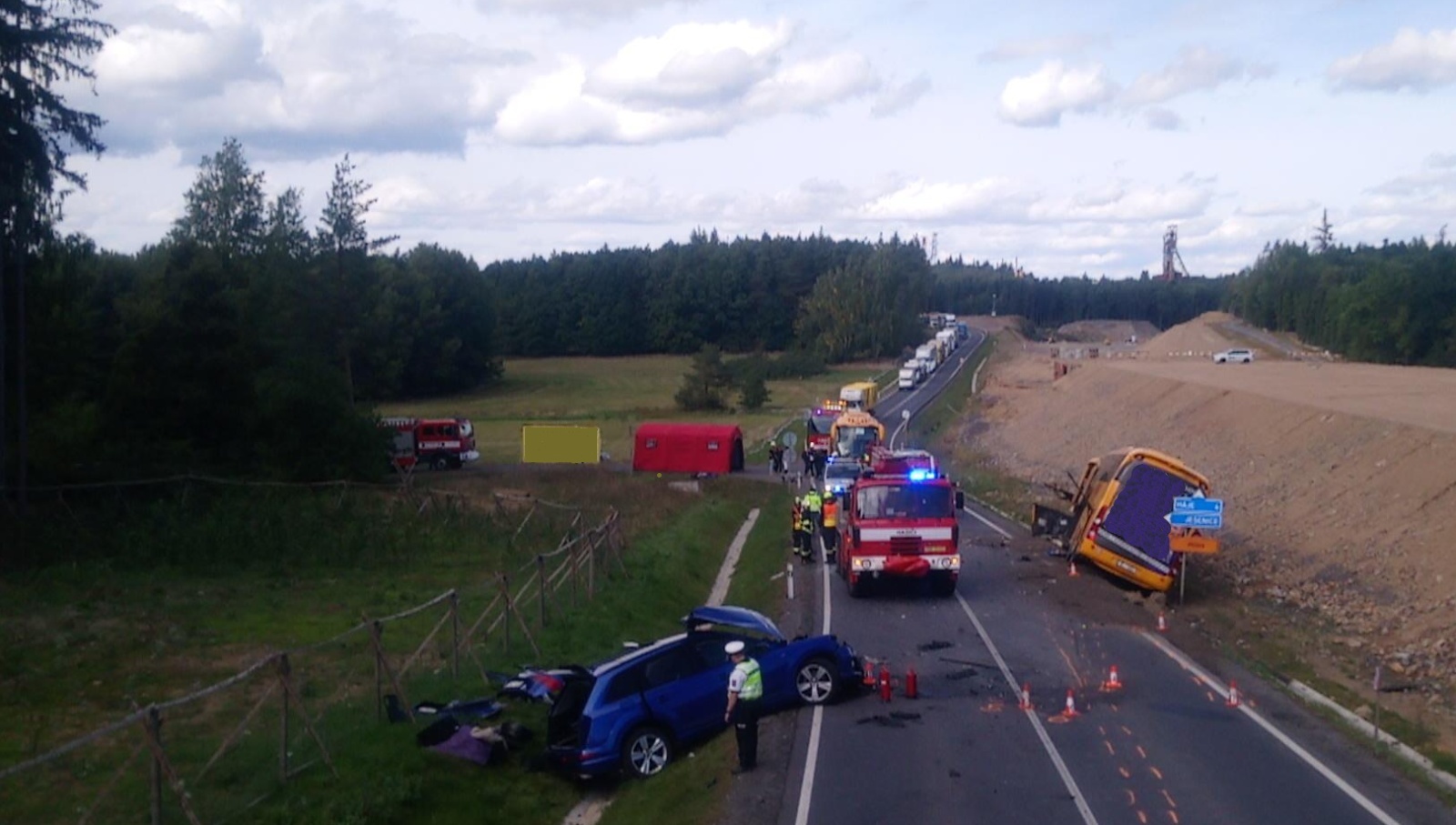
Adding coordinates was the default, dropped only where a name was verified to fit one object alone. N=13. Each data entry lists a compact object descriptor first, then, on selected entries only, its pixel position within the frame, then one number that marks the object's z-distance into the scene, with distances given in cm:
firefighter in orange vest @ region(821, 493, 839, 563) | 3024
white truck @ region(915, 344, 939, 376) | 10545
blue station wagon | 1475
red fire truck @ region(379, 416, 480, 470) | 5872
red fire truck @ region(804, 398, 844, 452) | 5203
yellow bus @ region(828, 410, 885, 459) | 4397
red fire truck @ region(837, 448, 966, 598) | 2484
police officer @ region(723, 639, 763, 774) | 1405
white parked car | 8810
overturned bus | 2483
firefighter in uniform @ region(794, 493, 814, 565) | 3045
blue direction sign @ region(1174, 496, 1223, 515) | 2352
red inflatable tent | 5378
